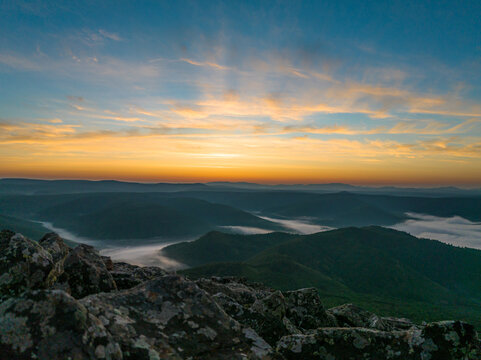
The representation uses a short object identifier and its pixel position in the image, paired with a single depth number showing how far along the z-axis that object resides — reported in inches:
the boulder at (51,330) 249.3
